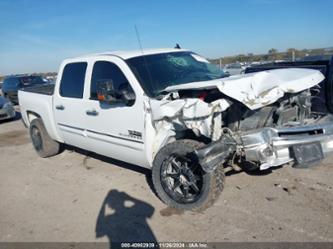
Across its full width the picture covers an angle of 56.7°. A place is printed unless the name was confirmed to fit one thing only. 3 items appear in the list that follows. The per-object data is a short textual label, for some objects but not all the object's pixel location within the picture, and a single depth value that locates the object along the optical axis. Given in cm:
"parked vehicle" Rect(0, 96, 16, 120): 1137
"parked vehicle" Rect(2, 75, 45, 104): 1725
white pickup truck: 326
